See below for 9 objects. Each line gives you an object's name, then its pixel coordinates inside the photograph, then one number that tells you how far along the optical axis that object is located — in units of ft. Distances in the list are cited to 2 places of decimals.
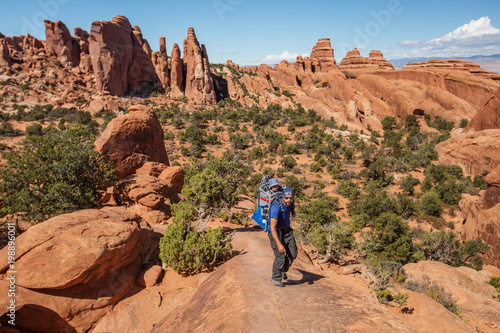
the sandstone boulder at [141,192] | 41.24
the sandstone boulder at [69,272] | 18.72
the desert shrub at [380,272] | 24.47
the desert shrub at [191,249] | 24.14
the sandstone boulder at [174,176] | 51.78
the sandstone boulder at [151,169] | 50.47
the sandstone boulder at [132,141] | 46.75
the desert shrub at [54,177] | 30.14
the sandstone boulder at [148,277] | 23.76
